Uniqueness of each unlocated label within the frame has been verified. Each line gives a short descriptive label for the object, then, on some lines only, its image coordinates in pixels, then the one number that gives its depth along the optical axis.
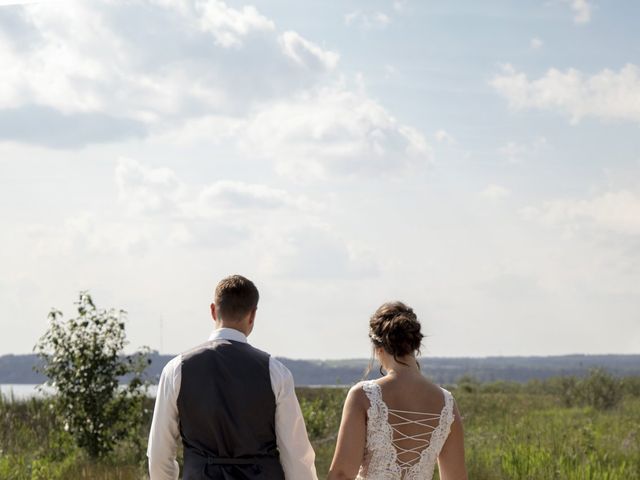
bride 4.79
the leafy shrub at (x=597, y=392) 24.23
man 4.51
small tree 12.42
